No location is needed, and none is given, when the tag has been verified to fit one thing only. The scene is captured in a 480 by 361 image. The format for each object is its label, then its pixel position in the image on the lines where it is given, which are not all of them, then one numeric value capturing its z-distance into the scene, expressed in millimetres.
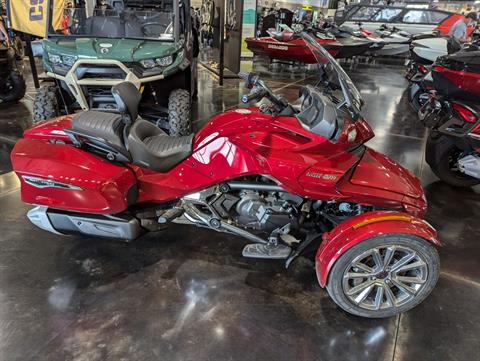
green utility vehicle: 3828
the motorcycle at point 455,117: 2928
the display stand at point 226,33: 7539
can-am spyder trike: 1794
